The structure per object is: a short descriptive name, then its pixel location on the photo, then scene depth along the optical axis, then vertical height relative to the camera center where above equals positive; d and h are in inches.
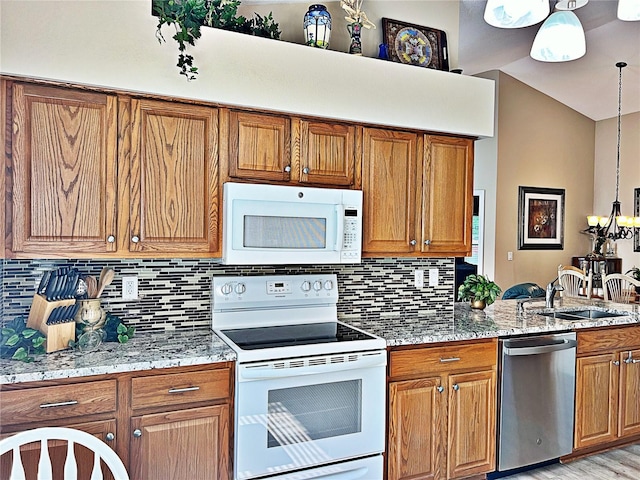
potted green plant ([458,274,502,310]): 127.3 -15.1
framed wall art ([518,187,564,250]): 273.1 +7.9
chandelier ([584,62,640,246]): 252.8 +5.0
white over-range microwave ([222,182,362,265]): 94.0 +0.8
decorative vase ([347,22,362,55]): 108.5 +41.3
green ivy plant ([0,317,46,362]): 77.0 -18.5
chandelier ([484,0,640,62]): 105.5 +47.5
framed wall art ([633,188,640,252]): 269.9 +11.1
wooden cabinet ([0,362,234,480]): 72.1 -29.1
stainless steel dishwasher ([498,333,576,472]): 111.0 -37.7
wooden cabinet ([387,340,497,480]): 99.4 -37.2
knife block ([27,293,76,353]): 81.4 -16.4
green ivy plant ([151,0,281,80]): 85.1 +36.6
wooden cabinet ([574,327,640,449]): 121.3 -38.1
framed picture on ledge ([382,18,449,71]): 115.6 +43.8
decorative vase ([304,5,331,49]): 103.1 +41.9
